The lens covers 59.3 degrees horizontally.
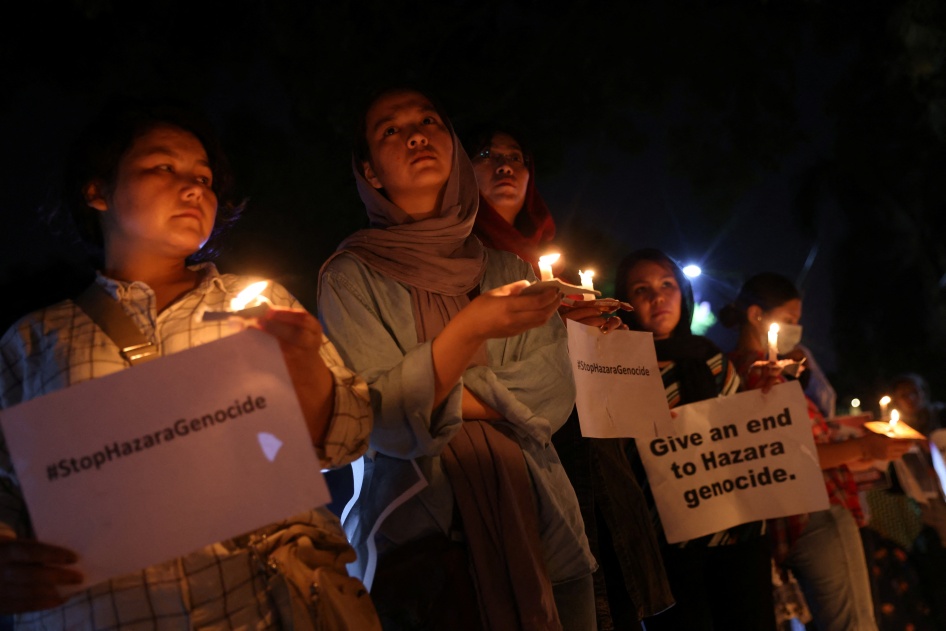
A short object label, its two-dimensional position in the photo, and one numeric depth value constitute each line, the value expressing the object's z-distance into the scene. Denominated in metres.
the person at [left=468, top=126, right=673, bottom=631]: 2.95
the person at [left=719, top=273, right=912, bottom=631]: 4.36
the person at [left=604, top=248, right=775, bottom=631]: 3.54
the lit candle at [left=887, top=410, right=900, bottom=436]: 4.68
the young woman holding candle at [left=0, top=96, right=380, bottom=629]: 1.82
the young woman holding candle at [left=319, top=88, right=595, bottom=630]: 2.20
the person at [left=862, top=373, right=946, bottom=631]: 5.17
